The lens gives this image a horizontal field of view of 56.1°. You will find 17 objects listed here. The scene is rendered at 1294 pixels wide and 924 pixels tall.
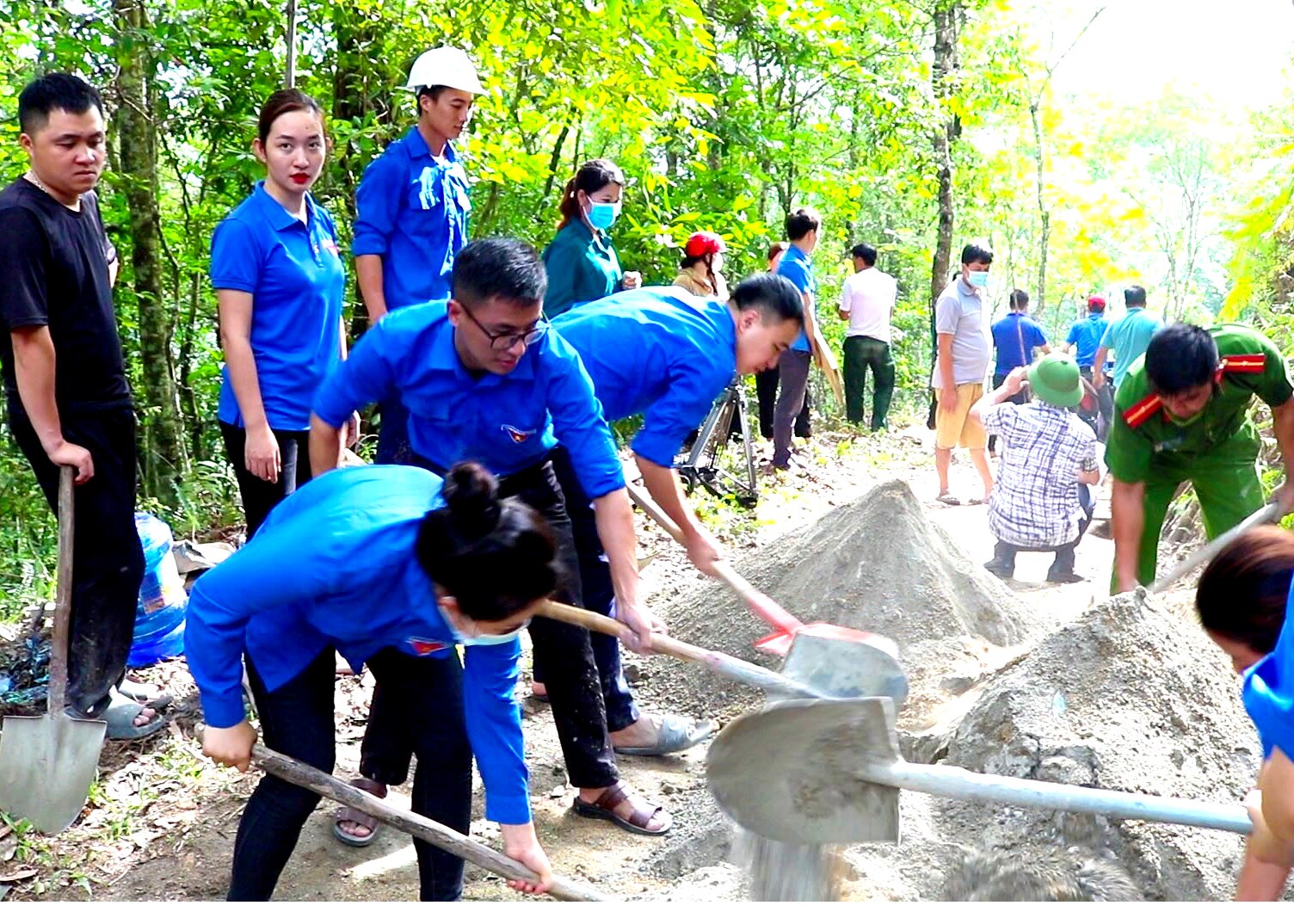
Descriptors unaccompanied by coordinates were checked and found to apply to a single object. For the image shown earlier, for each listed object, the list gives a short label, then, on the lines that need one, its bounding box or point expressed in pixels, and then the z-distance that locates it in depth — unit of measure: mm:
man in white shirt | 10711
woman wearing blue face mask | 5195
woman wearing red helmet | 7211
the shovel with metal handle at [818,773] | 2770
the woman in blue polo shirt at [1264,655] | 1674
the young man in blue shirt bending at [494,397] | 2857
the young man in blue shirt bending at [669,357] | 3467
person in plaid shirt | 6199
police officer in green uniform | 3854
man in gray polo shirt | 8508
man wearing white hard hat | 4086
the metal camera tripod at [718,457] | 7559
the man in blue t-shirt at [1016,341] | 10641
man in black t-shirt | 3307
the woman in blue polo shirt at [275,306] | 3531
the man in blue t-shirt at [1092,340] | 11539
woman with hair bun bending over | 2193
